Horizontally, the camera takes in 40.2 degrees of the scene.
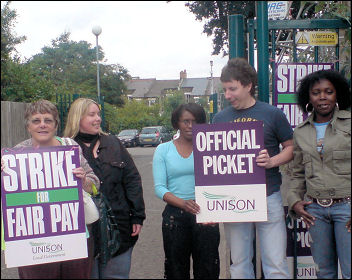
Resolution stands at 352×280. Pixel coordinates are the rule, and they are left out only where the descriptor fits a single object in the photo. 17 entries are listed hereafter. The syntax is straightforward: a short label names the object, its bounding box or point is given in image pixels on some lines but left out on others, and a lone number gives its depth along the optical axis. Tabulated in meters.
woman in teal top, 3.49
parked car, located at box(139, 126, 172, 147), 36.50
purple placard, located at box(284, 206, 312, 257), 4.12
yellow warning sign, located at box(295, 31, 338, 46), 4.38
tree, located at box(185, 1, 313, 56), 16.11
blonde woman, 3.36
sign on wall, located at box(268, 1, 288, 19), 9.90
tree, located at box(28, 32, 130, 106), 40.66
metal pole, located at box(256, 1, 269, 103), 3.54
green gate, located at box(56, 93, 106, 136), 8.57
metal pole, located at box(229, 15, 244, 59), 4.07
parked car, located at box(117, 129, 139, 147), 37.34
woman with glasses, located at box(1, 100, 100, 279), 2.95
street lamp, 11.95
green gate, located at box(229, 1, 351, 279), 4.01
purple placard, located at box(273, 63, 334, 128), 4.37
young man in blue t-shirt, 3.17
